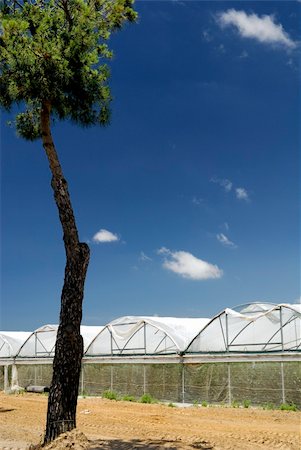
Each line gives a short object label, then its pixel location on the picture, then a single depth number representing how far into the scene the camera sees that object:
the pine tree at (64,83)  11.28
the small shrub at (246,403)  20.95
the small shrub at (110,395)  25.83
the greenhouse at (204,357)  20.77
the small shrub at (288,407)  19.58
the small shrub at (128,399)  25.07
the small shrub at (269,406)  20.27
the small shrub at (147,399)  24.11
